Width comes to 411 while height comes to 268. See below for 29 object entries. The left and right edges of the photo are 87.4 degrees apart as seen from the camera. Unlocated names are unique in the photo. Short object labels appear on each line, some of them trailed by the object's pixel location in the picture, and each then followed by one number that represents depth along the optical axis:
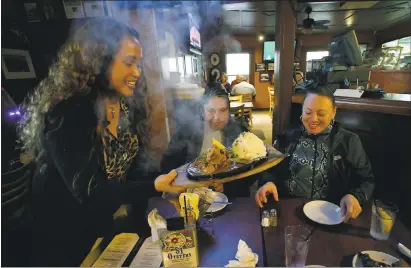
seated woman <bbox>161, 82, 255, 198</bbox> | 1.66
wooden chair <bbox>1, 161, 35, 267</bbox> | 1.29
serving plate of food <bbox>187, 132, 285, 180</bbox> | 1.16
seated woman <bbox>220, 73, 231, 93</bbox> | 3.21
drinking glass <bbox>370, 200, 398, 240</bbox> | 0.92
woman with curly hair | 1.06
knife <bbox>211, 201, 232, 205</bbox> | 1.19
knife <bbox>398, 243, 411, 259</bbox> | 0.82
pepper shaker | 1.03
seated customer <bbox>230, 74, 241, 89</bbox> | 3.58
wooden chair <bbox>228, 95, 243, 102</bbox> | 4.21
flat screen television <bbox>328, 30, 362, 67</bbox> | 2.05
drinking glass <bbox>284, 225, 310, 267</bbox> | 0.82
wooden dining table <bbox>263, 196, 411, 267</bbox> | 0.84
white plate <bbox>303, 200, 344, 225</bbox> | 1.02
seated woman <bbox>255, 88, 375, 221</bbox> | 1.37
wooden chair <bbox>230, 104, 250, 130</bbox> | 3.93
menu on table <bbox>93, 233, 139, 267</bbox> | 0.86
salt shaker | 1.03
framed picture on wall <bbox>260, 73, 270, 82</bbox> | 3.42
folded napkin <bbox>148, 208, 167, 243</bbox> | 0.87
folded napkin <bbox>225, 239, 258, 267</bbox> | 0.80
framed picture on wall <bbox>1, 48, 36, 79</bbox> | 1.51
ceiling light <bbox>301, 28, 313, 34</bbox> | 3.18
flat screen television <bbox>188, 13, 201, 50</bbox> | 3.36
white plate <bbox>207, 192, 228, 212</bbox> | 1.15
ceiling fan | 3.19
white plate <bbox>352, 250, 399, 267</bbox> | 0.78
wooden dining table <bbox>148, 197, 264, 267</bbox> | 0.87
